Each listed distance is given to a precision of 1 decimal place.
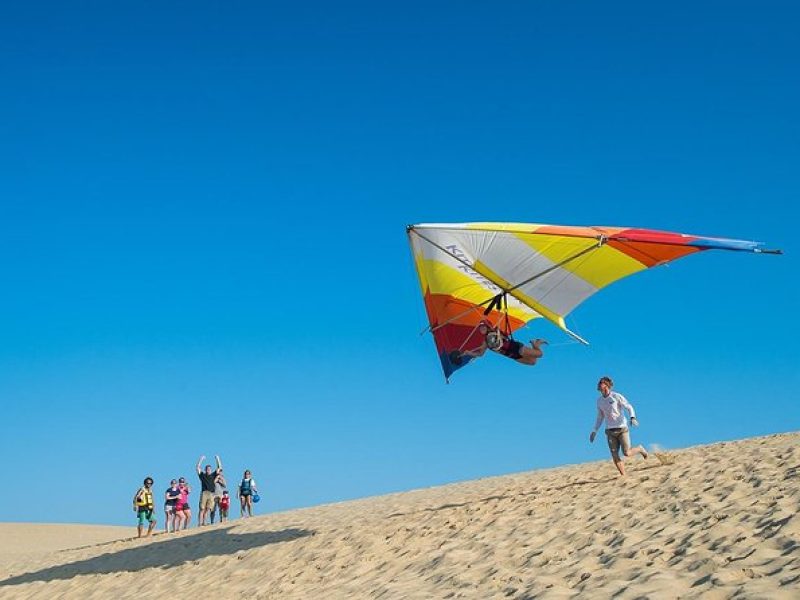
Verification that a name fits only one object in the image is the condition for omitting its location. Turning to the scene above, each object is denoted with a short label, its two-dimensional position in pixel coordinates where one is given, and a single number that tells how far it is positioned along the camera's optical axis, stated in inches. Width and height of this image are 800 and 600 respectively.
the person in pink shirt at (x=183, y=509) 736.3
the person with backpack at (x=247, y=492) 807.1
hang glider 460.1
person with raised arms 753.0
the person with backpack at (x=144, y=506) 736.3
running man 471.8
